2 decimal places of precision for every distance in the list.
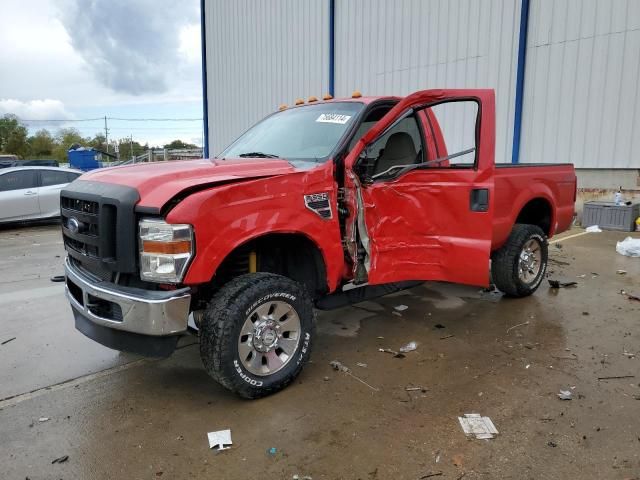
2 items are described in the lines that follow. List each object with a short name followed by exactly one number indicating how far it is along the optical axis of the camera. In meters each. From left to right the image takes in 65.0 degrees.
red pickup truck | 2.94
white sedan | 10.70
